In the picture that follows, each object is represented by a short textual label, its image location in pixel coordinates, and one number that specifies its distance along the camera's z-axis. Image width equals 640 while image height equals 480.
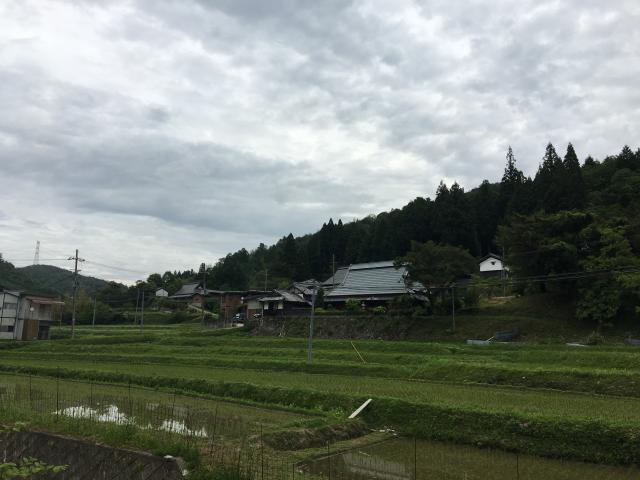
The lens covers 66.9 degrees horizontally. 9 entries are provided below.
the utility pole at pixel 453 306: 35.40
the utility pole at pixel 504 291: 51.24
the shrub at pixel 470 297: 38.50
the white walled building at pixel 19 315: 54.50
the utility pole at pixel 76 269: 52.62
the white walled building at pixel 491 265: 61.31
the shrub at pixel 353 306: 44.75
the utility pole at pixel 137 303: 73.23
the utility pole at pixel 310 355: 28.39
